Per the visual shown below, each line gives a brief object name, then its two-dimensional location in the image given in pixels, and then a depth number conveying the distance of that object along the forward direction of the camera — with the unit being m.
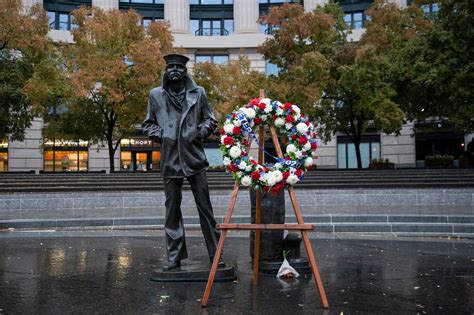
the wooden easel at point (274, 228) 5.61
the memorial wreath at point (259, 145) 6.25
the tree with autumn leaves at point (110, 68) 31.73
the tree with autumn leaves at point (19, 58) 28.06
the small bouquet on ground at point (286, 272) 7.18
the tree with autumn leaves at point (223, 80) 32.88
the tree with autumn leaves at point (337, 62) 30.62
